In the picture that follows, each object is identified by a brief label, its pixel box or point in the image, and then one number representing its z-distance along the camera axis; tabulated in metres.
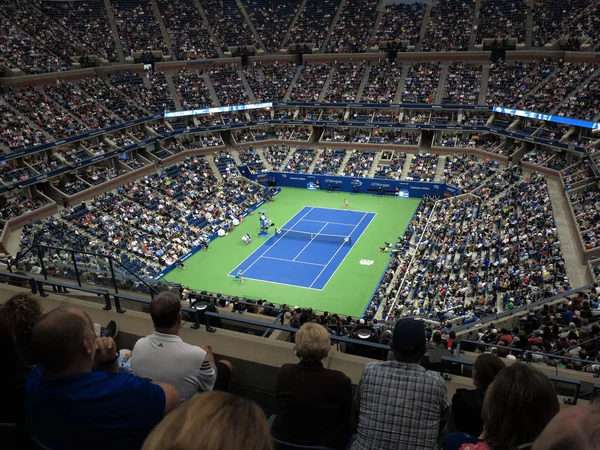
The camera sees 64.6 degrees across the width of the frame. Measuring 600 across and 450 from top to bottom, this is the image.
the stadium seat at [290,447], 3.60
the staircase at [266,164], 48.56
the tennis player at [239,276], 29.81
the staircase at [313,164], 47.79
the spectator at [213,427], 1.69
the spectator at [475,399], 4.24
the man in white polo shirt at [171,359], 3.98
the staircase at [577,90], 40.12
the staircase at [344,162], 46.56
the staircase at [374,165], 45.44
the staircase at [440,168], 43.22
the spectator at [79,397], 2.72
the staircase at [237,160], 48.31
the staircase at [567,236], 22.06
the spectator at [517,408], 2.88
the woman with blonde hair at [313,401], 3.85
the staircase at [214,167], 45.76
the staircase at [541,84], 44.18
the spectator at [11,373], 3.70
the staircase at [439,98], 49.22
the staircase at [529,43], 49.38
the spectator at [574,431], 1.59
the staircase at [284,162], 48.47
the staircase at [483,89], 47.49
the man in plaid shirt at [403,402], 3.67
